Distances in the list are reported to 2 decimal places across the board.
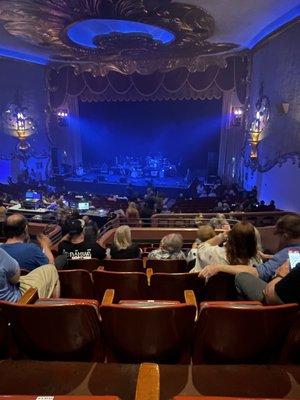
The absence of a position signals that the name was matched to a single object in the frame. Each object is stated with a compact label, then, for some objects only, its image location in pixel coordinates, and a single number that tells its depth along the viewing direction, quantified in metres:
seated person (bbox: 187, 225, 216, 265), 3.46
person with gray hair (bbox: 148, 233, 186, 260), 3.49
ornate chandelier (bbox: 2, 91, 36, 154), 12.81
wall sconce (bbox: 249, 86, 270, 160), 9.50
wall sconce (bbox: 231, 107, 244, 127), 12.01
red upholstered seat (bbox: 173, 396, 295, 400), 1.26
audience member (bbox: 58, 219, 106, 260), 3.61
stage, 14.05
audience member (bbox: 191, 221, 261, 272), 2.46
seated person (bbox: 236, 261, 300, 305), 1.79
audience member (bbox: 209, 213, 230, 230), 5.24
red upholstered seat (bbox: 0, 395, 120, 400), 1.20
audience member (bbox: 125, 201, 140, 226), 6.81
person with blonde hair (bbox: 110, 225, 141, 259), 3.75
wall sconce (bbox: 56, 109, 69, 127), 13.91
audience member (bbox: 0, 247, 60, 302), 2.03
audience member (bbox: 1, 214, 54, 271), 2.74
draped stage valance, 11.67
